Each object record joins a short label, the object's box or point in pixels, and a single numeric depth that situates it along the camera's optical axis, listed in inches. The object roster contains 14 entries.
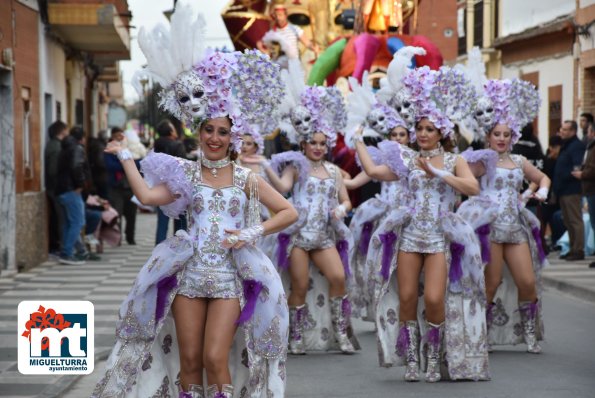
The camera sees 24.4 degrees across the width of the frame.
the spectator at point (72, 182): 737.6
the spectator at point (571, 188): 774.5
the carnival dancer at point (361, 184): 463.2
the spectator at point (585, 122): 802.2
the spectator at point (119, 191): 903.1
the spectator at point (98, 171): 892.6
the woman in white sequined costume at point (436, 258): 378.3
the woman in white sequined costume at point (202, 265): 279.7
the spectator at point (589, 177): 719.1
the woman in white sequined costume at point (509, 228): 439.8
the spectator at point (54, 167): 760.3
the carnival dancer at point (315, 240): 438.0
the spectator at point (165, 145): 737.1
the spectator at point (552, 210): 823.1
